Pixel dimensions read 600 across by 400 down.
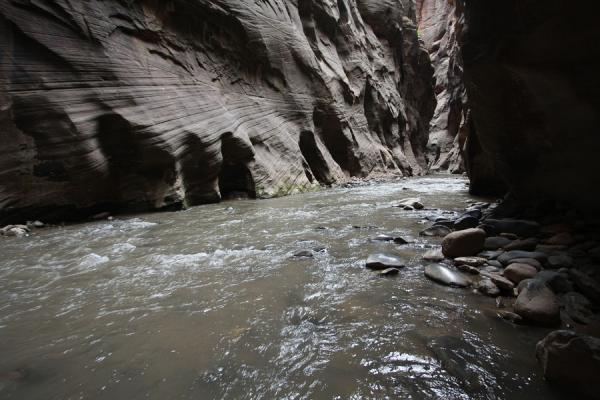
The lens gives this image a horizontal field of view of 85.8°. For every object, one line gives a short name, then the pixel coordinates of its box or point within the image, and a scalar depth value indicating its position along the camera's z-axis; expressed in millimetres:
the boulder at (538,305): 1847
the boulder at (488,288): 2273
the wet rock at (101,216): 6598
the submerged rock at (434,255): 3025
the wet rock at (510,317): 1893
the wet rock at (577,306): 1875
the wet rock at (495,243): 3303
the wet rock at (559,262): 2529
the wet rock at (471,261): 2826
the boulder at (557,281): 2170
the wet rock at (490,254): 2963
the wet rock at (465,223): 4090
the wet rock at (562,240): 3064
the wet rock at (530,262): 2559
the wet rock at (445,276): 2480
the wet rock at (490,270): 2639
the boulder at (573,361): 1270
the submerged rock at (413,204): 6270
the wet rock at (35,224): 5612
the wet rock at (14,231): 5016
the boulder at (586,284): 2043
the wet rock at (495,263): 2774
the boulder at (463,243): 3076
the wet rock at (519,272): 2393
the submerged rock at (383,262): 2875
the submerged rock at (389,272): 2723
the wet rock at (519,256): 2707
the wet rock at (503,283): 2298
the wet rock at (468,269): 2691
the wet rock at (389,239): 3699
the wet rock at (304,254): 3331
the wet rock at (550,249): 2859
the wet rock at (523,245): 3121
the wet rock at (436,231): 3984
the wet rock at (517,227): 3580
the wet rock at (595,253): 2576
